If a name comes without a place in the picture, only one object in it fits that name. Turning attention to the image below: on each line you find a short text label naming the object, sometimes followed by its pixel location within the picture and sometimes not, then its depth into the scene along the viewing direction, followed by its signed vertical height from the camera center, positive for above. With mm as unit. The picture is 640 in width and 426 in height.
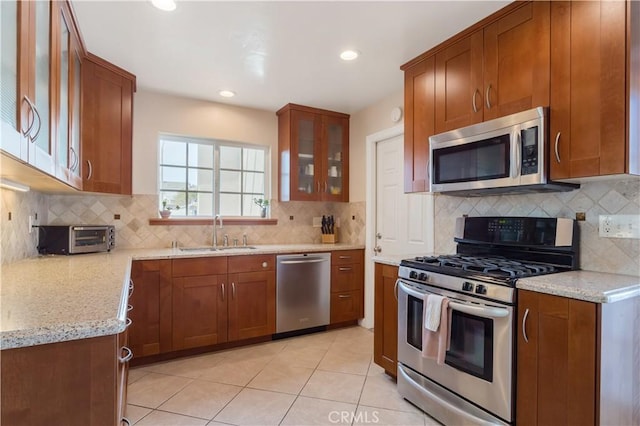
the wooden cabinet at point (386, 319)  2432 -810
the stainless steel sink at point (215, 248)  3328 -393
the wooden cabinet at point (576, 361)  1363 -648
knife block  4027 -327
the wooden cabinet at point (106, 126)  2607 +696
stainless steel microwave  1774 +337
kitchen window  3523 +385
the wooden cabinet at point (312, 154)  3764 +680
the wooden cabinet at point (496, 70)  1805 +875
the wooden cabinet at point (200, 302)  2729 -816
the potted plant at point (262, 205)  3910 +70
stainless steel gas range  1650 -539
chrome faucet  3535 -188
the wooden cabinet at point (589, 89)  1498 +602
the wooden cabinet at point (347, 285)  3588 -817
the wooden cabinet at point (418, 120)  2447 +704
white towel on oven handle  1888 -577
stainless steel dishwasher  3305 -818
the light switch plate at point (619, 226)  1691 -60
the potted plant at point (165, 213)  3381 -31
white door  3014 +13
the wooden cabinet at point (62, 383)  855 -472
